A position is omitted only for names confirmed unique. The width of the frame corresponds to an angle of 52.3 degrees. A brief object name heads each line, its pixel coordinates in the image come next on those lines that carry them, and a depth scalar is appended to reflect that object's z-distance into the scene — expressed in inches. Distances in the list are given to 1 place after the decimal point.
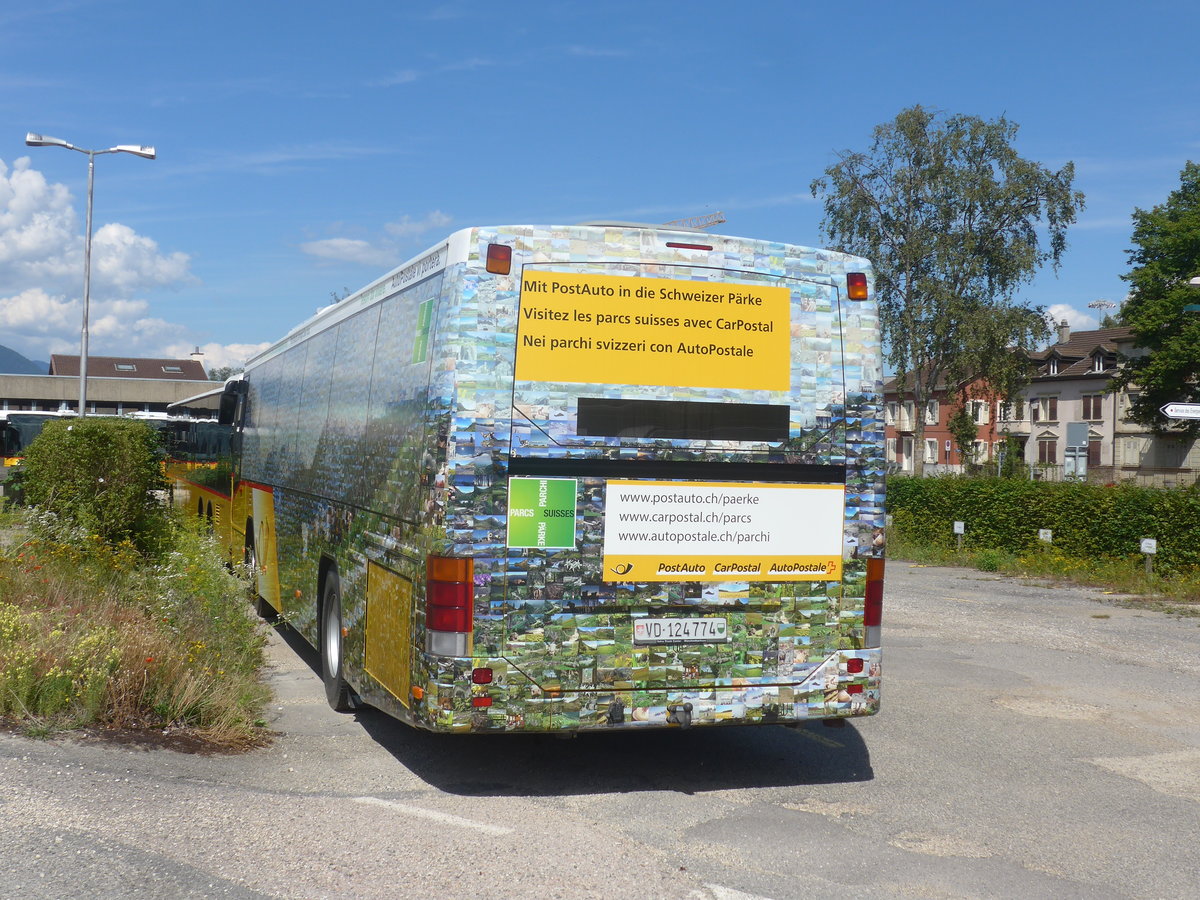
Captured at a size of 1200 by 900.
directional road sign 646.5
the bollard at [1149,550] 802.8
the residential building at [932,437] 3400.6
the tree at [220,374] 6882.4
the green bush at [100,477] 560.7
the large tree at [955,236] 1797.5
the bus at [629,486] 246.2
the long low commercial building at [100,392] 3137.3
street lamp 1211.9
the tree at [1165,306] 2177.7
